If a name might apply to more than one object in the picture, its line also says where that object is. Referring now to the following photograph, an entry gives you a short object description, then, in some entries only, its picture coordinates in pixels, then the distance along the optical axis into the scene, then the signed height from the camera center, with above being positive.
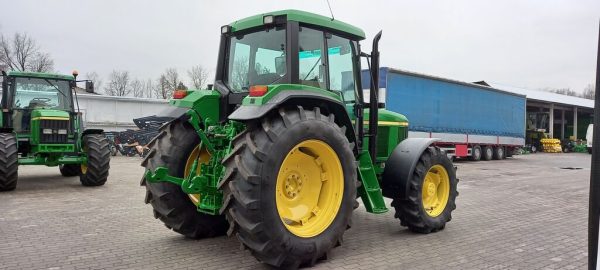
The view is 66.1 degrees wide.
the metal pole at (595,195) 1.79 -0.29
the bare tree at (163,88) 57.19 +4.01
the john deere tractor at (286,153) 4.24 -0.35
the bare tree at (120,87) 68.00 +4.86
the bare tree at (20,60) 50.28 +6.54
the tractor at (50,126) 10.37 -0.16
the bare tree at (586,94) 79.10 +5.20
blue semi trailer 17.98 +0.48
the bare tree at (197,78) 54.33 +5.04
